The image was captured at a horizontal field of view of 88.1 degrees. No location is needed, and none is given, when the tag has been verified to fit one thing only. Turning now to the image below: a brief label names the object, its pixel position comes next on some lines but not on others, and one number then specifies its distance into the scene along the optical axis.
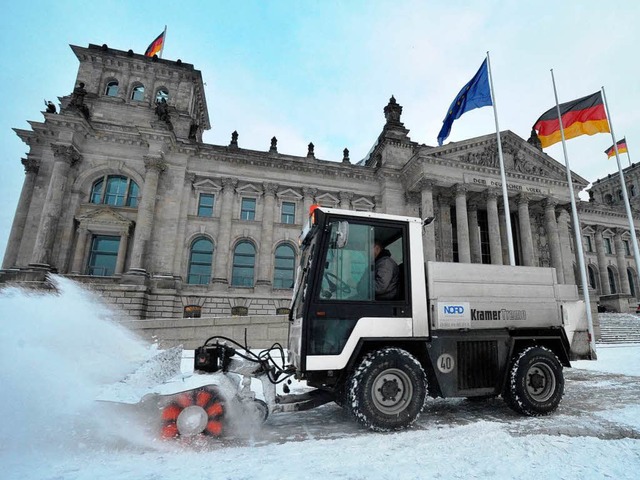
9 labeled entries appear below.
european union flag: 17.34
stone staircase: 21.47
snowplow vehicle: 4.70
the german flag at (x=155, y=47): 29.56
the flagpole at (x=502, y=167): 16.58
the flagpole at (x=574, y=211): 16.66
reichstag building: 22.94
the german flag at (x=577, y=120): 17.06
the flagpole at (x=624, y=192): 16.65
